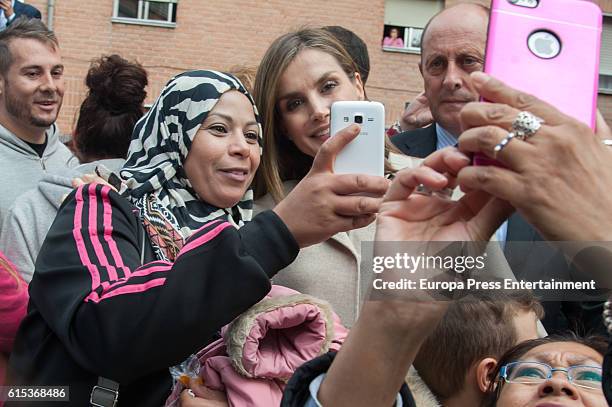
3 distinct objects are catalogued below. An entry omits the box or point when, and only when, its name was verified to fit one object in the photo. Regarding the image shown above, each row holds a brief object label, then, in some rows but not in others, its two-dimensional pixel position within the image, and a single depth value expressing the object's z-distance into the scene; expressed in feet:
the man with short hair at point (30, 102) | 12.26
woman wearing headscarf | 5.90
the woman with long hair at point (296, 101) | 8.86
